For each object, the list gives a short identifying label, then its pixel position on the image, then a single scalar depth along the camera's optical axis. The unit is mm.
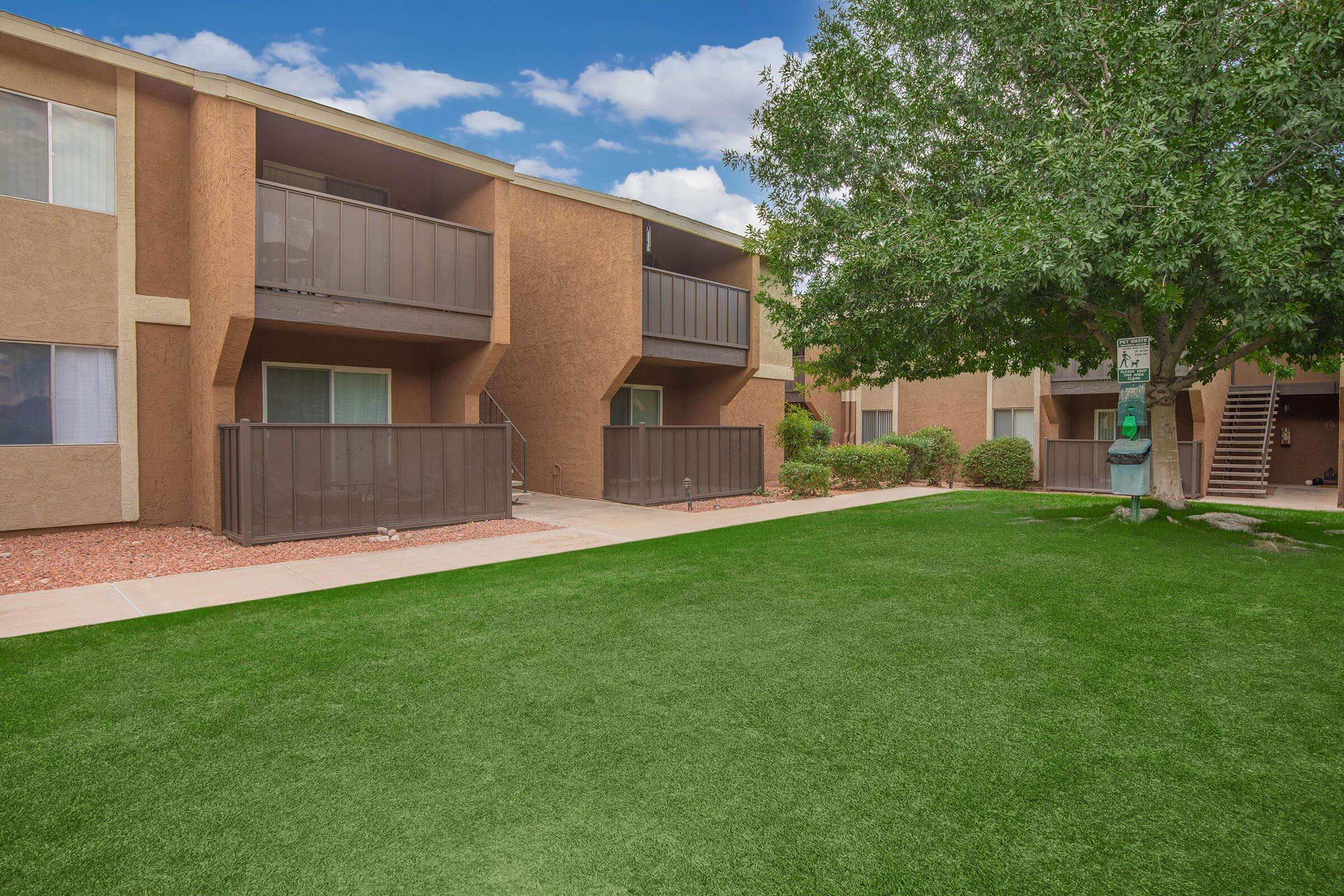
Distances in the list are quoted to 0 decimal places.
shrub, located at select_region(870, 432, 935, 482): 20094
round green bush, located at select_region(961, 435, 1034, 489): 19562
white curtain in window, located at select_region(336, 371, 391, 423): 12266
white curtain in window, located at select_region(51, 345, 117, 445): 9586
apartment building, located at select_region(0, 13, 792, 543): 9344
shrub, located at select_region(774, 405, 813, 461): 18281
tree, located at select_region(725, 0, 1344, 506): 7164
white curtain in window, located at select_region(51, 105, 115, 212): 9570
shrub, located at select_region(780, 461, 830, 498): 15859
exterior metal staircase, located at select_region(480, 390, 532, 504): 15242
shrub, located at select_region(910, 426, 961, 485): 20234
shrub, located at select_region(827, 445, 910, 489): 18125
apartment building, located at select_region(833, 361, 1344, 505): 17812
